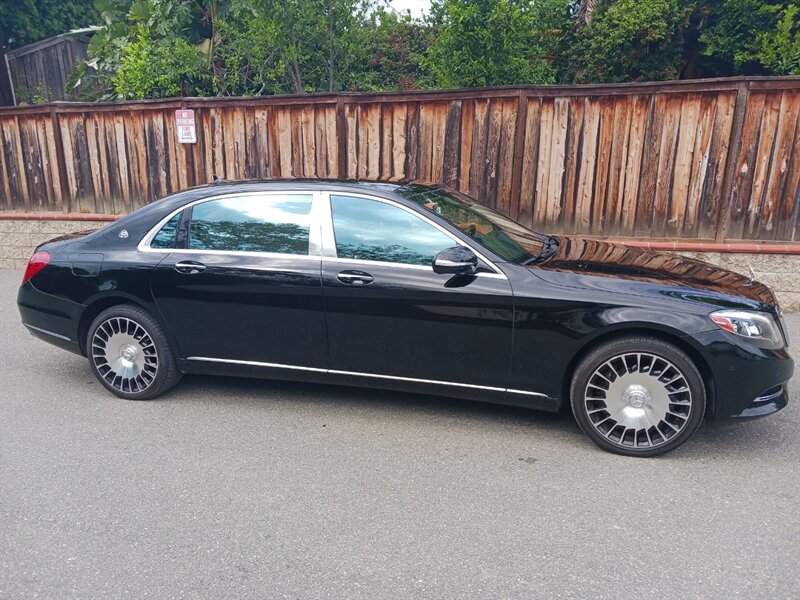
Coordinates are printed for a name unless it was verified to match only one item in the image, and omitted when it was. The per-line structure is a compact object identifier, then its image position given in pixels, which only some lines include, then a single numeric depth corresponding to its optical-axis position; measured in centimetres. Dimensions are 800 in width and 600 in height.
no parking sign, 856
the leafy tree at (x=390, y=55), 1057
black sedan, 384
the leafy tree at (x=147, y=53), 996
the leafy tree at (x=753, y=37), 791
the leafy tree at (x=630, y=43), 862
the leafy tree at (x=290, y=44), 914
